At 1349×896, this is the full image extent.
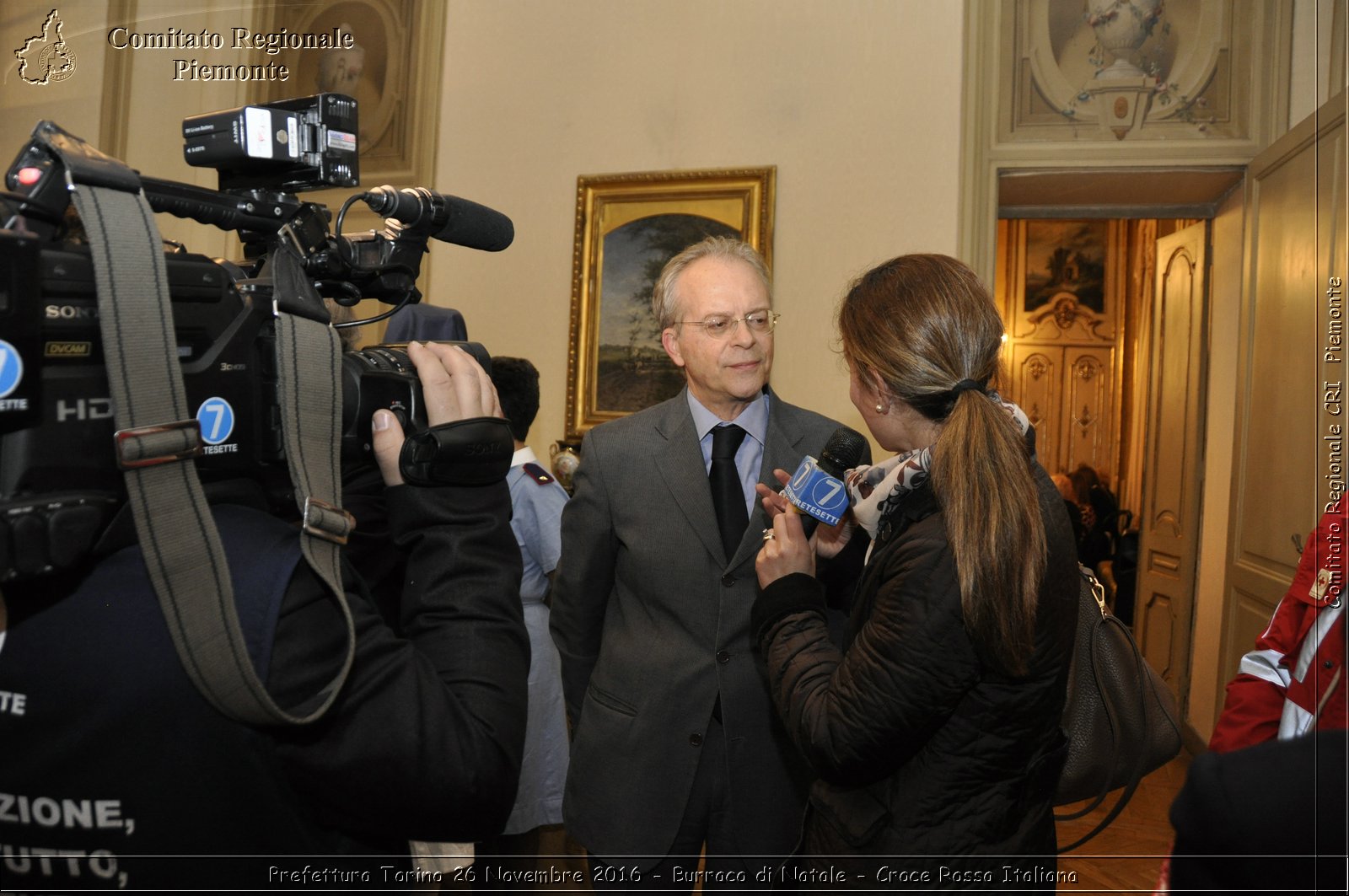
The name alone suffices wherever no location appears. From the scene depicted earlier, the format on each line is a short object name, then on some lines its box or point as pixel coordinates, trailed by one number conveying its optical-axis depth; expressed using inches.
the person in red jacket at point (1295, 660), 65.6
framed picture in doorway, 383.2
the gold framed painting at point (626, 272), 186.4
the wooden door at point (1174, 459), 203.2
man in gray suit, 78.9
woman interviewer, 52.4
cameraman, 31.3
